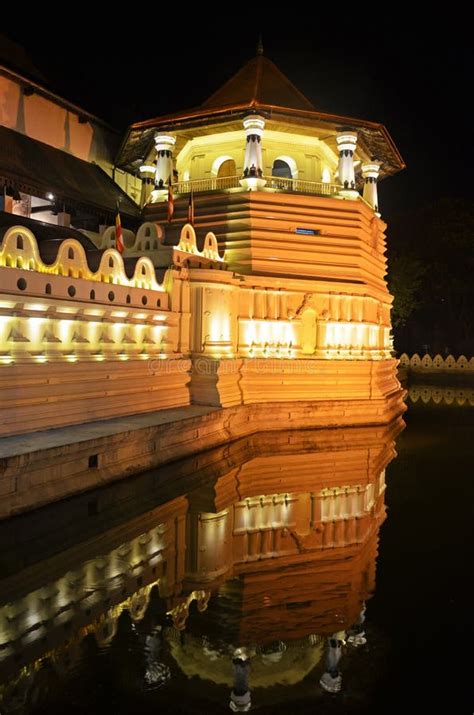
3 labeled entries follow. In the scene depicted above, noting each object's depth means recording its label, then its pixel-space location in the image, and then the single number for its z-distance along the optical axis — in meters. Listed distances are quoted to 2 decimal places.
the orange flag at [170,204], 17.88
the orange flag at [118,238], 15.39
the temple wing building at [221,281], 11.73
